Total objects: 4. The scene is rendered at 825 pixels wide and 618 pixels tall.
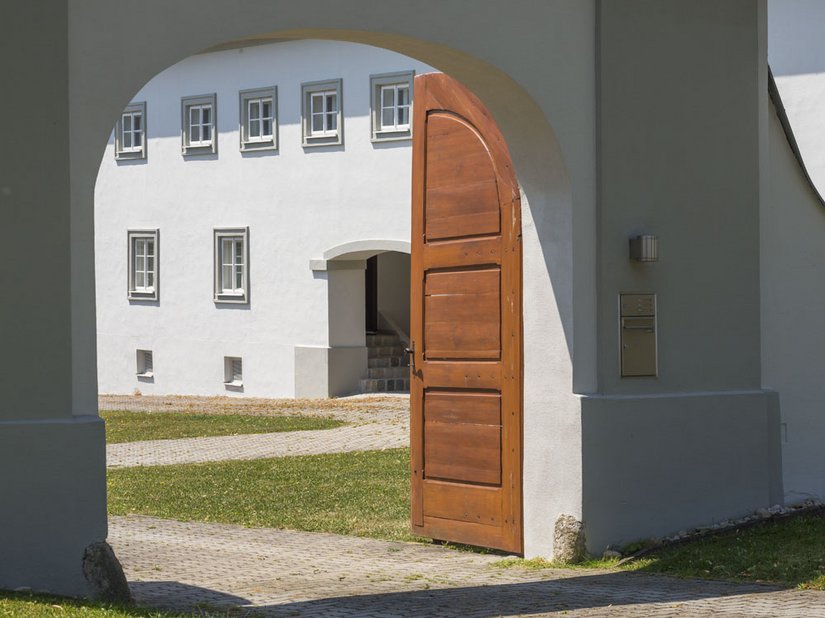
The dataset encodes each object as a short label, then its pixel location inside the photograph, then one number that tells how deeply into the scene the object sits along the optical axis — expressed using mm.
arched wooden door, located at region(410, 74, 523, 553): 9656
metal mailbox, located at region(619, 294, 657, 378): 9594
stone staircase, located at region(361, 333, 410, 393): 26141
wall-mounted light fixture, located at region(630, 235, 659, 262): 9523
